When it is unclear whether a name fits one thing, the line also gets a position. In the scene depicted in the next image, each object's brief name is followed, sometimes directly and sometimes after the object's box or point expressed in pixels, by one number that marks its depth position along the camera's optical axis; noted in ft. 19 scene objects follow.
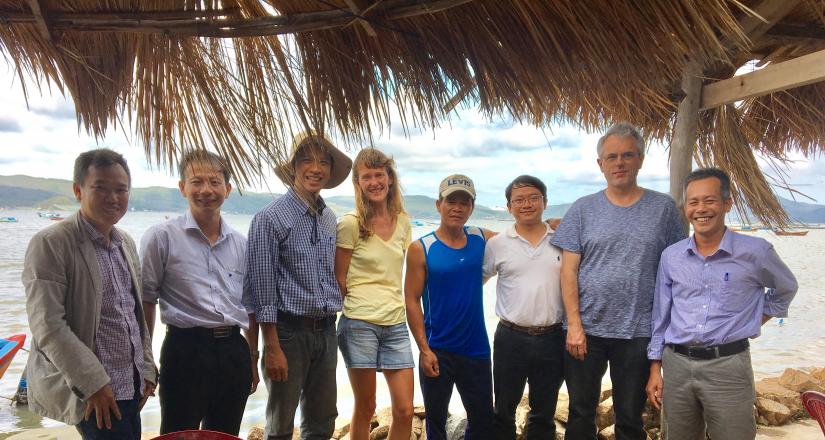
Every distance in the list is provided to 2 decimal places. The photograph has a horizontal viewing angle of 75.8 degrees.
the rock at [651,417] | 11.22
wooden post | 10.70
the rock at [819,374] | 15.53
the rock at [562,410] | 11.38
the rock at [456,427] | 11.00
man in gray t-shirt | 7.63
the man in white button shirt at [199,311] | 7.01
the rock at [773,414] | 12.24
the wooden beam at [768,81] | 8.12
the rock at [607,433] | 10.33
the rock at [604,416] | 11.52
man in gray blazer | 5.46
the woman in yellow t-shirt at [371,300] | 8.17
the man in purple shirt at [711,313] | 6.75
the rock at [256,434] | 12.74
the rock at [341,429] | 13.32
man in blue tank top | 8.49
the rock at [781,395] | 12.91
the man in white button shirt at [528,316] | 8.21
